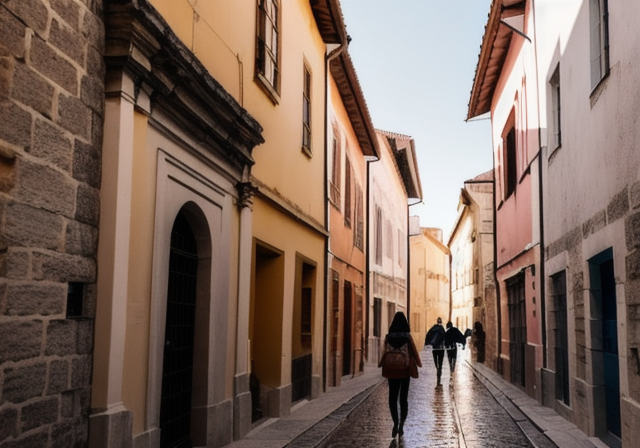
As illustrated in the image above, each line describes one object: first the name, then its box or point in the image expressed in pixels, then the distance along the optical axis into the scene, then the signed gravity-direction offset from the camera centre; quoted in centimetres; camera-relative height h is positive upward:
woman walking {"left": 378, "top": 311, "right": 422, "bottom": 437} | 1092 -24
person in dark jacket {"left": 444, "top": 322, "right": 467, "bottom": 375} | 2303 +11
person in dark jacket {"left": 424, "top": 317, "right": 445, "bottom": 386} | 2055 +9
